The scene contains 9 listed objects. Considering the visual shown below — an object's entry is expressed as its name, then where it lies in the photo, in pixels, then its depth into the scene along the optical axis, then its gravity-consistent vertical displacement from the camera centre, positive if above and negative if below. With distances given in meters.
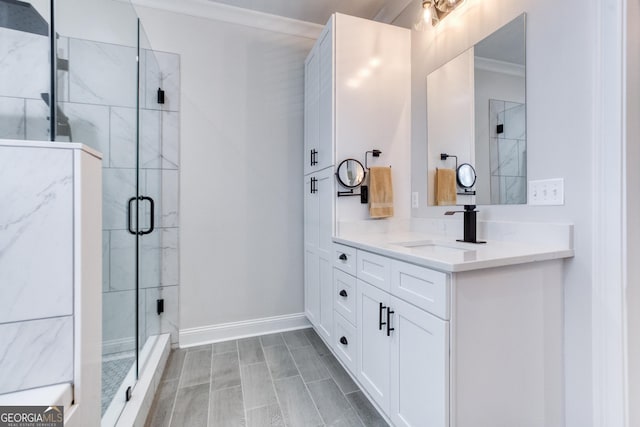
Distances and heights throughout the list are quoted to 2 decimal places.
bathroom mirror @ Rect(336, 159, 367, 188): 1.84 +0.26
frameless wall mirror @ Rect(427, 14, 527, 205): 1.35 +0.54
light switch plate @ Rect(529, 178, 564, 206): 1.18 +0.09
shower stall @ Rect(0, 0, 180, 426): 1.16 +0.45
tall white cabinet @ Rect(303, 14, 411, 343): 1.85 +0.69
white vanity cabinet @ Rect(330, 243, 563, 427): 0.93 -0.50
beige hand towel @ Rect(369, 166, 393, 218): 1.88 +0.13
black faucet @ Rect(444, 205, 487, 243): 1.42 -0.06
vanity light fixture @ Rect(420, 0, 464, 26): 1.70 +1.28
